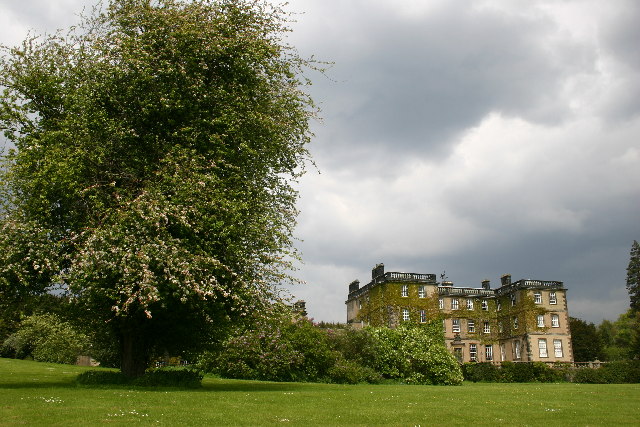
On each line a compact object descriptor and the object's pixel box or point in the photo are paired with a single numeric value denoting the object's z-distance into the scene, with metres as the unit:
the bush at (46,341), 47.97
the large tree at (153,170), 19.08
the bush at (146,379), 20.88
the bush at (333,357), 34.47
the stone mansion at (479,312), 66.19
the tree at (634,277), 90.00
